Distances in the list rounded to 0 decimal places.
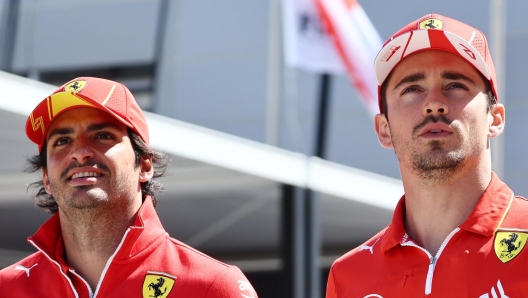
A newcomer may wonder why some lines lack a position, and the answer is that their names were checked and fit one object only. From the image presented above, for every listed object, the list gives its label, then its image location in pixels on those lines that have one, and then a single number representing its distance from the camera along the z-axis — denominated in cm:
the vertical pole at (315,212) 1432
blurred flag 1359
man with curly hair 618
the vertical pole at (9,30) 1405
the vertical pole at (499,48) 2009
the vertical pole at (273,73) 2090
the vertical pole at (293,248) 1459
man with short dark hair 541
